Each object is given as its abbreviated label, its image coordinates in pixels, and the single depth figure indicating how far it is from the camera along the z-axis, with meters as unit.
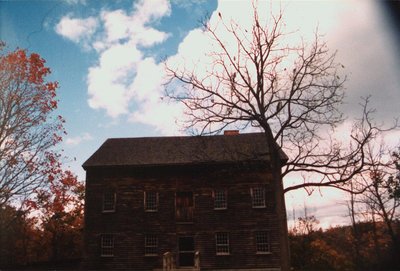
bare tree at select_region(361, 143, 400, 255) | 24.92
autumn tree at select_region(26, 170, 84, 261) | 46.75
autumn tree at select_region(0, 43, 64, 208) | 13.71
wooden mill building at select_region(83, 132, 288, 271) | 23.41
